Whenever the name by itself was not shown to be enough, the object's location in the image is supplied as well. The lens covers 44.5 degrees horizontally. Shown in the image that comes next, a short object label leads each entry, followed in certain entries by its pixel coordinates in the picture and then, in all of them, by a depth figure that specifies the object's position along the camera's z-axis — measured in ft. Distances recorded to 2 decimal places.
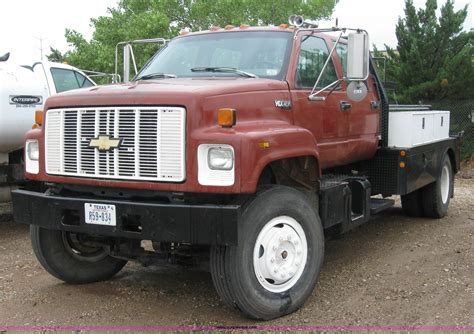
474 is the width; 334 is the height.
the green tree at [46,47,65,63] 122.63
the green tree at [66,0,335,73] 73.72
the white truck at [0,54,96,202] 23.32
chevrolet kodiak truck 13.12
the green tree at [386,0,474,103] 50.85
